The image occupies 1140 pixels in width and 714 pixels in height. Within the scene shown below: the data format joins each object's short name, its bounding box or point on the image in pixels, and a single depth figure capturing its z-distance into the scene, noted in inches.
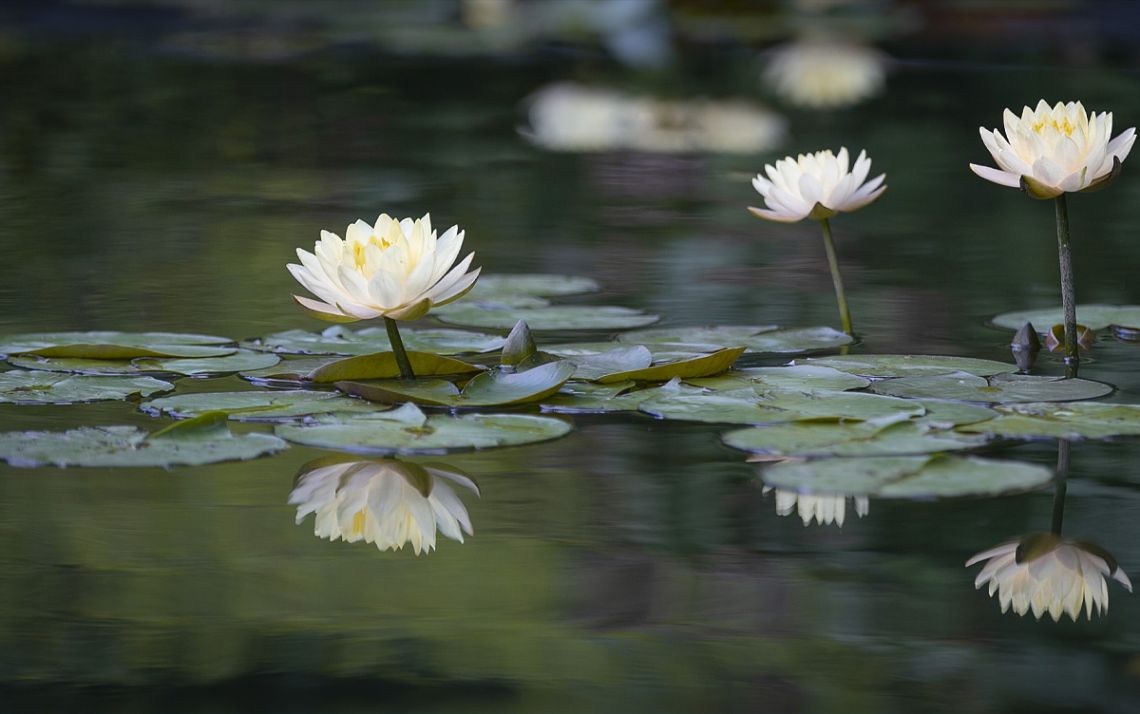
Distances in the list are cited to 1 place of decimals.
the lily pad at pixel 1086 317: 239.8
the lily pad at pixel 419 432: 222.6
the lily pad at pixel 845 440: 221.4
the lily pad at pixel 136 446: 221.3
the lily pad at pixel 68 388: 228.4
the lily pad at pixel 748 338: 235.8
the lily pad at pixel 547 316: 241.0
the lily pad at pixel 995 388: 227.5
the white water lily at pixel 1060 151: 228.6
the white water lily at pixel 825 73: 491.1
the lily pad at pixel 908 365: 230.9
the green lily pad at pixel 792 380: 228.3
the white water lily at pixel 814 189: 234.4
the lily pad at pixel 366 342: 235.9
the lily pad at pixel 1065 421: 223.5
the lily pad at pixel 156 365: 232.5
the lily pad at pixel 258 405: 226.1
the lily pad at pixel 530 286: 247.7
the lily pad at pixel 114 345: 233.7
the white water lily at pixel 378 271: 225.9
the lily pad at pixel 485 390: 227.2
